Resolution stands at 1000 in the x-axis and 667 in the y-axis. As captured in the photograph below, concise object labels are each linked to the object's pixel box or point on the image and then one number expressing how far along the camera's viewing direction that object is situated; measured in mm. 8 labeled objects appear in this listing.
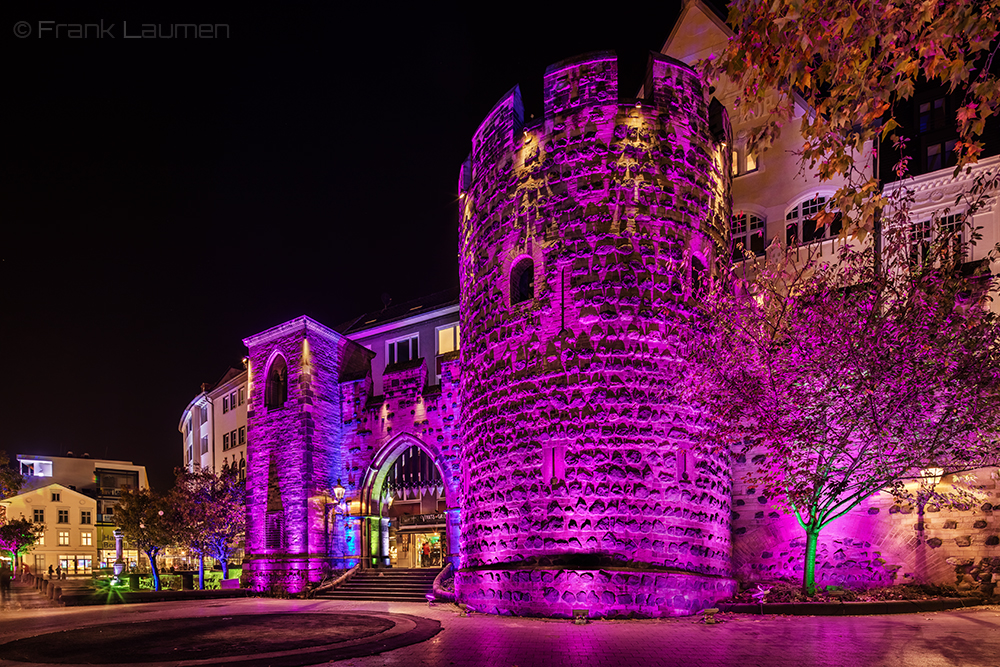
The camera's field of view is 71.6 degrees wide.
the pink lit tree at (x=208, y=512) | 29344
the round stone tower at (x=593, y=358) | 12812
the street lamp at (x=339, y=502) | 23297
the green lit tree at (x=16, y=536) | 30922
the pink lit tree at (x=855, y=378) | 12516
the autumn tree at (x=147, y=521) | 29938
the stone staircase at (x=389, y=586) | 19656
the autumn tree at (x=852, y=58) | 5145
